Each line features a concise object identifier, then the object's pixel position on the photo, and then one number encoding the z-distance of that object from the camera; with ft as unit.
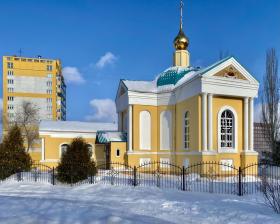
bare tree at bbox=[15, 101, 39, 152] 101.84
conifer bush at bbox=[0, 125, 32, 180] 44.83
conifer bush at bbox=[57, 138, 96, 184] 39.75
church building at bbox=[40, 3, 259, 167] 49.98
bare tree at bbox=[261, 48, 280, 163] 67.87
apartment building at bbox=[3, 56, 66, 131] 188.34
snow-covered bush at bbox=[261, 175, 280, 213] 20.99
